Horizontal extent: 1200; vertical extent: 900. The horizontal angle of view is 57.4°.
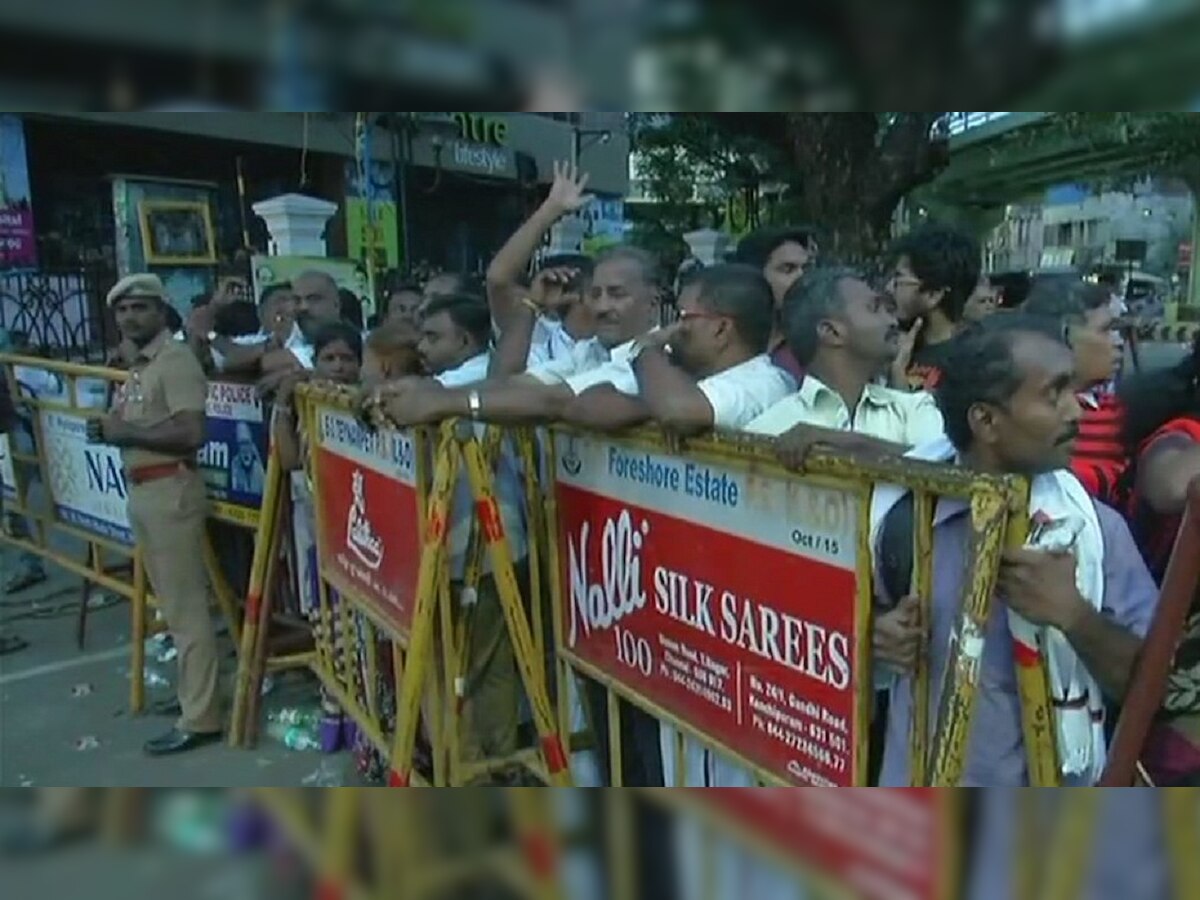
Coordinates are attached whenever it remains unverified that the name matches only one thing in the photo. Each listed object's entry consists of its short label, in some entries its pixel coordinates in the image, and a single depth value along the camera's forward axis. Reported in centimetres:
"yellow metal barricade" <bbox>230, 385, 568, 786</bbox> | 235
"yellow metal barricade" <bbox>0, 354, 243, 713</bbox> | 390
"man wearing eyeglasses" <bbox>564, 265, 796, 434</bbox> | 204
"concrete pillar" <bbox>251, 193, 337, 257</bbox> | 451
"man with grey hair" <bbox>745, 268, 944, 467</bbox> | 209
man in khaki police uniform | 347
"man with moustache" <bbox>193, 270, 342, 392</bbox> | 388
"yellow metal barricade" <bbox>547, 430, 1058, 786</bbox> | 141
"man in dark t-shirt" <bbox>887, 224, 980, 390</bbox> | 301
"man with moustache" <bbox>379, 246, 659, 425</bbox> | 222
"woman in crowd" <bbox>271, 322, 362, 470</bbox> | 333
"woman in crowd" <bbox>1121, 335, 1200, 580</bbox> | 175
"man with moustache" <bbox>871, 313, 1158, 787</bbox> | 142
